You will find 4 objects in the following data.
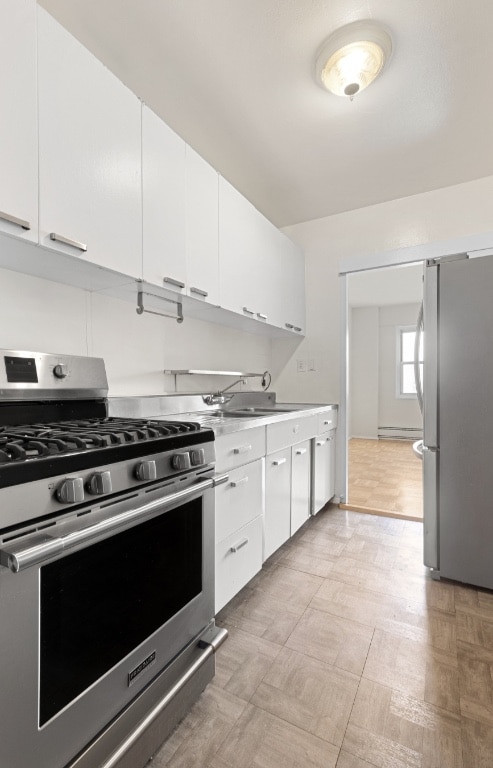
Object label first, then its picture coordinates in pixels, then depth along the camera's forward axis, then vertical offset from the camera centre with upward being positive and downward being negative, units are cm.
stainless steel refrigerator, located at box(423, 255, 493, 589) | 175 -16
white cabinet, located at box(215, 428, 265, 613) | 141 -55
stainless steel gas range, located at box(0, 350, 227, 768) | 65 -46
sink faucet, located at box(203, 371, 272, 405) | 222 -6
